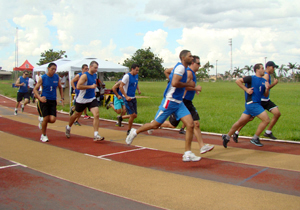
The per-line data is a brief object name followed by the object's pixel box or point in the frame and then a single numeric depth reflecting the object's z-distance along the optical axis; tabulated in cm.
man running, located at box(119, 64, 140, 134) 892
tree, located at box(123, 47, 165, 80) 11081
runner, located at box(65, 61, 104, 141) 829
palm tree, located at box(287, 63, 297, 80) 11381
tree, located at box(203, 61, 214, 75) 13138
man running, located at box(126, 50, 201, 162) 592
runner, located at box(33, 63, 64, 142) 838
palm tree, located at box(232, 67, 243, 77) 13615
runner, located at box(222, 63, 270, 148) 745
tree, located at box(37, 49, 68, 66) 5159
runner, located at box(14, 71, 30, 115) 1536
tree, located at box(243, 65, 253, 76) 12781
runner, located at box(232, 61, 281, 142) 830
